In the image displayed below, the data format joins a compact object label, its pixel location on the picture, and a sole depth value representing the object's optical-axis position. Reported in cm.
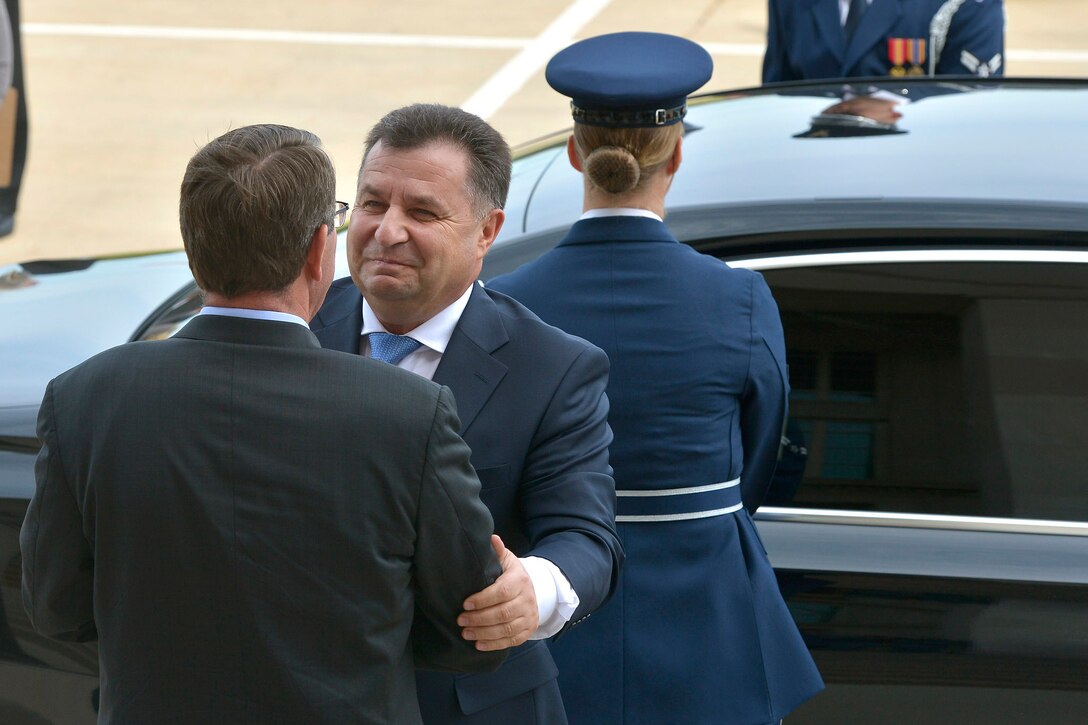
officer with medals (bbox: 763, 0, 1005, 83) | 961
